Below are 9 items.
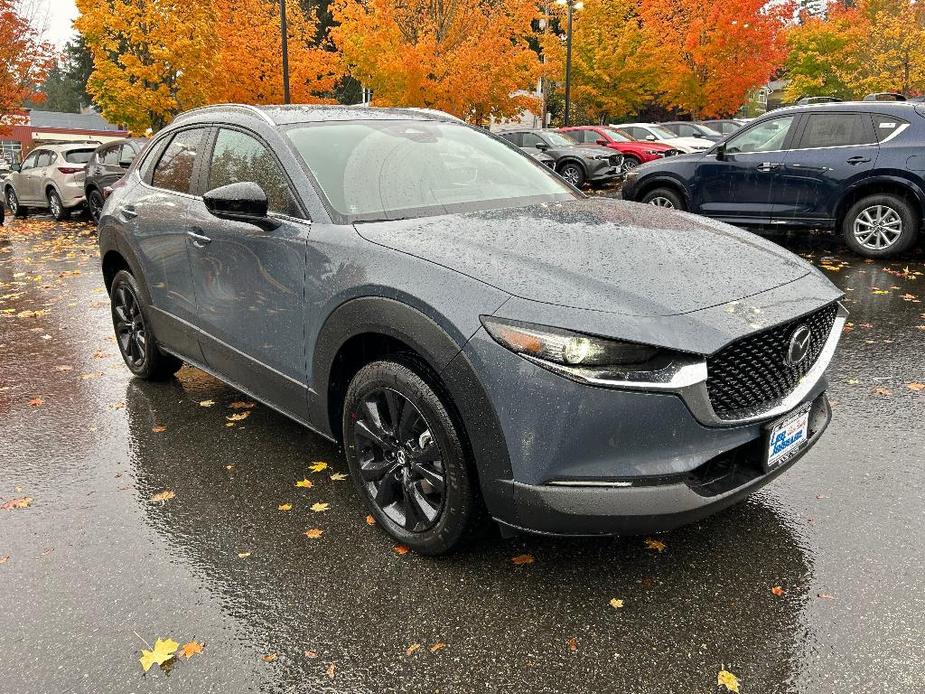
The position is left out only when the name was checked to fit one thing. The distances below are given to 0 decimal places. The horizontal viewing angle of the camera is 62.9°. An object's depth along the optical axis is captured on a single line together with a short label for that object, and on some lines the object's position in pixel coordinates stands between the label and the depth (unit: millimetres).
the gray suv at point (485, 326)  2469
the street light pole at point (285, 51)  20562
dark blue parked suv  8766
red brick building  57469
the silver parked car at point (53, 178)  16562
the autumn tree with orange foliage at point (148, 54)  21719
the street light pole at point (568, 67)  31577
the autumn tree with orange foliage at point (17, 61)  21125
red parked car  21828
